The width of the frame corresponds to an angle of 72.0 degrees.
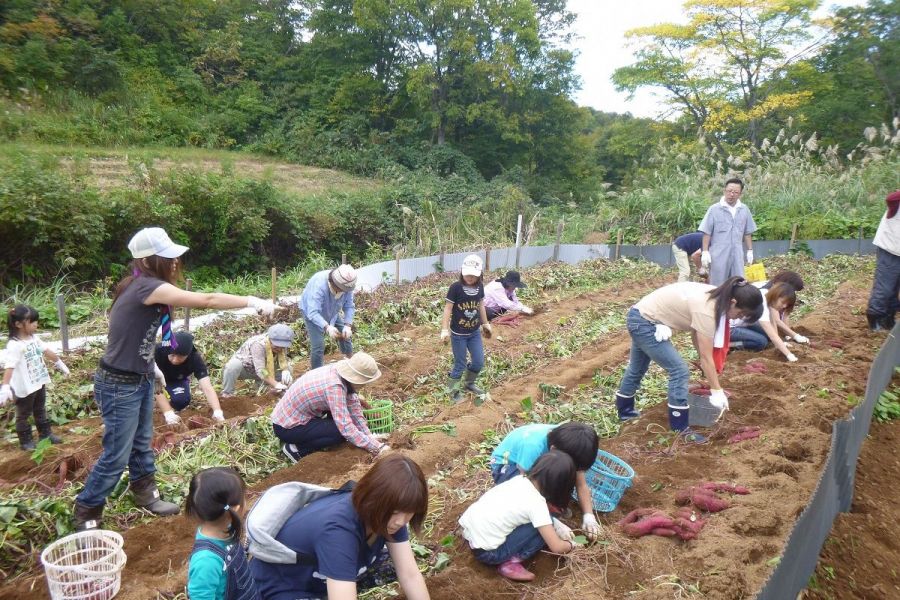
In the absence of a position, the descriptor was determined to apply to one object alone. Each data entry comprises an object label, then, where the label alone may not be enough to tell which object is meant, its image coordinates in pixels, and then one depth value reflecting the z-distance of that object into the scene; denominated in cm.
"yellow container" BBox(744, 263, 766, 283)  753
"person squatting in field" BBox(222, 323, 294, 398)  609
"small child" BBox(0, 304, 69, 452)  499
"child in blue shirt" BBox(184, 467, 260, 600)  241
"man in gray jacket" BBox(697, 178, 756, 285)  702
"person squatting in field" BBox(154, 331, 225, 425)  544
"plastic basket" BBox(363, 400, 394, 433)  528
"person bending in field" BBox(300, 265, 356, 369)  631
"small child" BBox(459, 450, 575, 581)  314
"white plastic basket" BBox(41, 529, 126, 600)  309
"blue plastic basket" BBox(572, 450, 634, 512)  376
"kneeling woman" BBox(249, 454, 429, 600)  237
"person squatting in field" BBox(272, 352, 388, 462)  439
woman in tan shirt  414
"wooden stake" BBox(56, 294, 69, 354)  740
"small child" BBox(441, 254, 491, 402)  616
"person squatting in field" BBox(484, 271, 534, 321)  971
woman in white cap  352
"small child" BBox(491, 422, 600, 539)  334
